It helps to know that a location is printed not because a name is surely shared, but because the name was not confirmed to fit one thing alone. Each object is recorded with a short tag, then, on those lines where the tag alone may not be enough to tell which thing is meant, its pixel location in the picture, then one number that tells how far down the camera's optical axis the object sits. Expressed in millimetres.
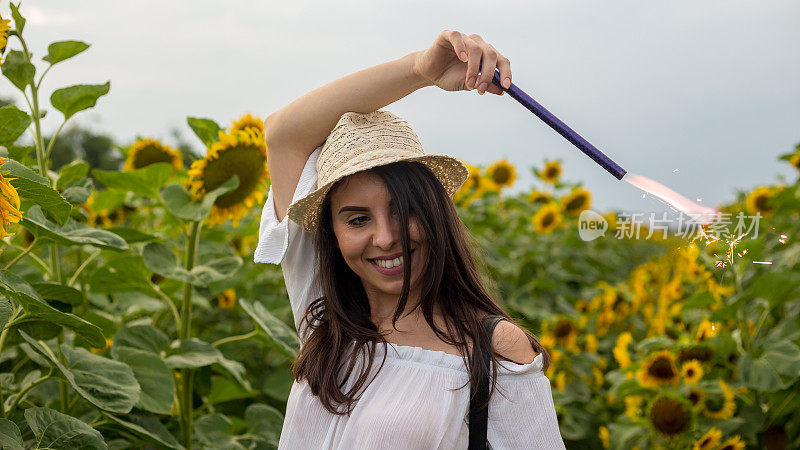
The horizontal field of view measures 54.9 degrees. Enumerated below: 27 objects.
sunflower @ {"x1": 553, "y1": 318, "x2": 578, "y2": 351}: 3166
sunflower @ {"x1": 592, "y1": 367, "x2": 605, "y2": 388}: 3162
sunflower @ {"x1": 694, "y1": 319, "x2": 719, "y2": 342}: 2442
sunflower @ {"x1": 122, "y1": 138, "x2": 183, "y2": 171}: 2348
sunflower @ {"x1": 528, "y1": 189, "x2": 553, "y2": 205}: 4738
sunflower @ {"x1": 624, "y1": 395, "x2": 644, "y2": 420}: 2477
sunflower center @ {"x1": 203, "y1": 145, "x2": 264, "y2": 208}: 1790
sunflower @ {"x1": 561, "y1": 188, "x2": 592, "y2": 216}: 4418
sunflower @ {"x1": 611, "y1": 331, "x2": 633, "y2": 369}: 2748
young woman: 1264
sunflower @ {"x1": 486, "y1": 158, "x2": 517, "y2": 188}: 4750
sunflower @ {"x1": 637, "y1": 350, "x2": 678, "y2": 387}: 2381
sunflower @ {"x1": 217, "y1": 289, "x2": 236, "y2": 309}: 2783
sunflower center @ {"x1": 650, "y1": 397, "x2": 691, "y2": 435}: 2318
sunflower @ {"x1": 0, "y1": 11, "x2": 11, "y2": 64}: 1271
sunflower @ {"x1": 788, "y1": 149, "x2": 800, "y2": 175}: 3295
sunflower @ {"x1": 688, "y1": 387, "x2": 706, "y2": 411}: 2338
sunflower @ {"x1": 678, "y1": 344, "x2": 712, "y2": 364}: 2441
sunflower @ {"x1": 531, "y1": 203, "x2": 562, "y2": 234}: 4164
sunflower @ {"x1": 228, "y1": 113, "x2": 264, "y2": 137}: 1875
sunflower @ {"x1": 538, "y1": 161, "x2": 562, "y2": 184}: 4992
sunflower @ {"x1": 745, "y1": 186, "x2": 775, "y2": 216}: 3613
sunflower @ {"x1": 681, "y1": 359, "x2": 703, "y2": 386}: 2361
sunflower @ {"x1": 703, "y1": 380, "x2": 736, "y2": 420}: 2352
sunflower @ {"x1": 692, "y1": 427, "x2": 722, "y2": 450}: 2254
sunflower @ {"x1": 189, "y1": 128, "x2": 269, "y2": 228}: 1780
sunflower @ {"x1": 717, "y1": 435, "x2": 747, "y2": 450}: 2238
